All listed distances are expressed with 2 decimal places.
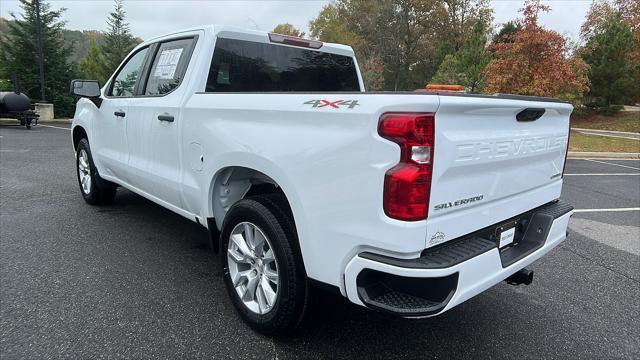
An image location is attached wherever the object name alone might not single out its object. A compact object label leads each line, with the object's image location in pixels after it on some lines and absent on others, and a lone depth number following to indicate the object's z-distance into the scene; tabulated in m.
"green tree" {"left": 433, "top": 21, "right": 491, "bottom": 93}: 25.16
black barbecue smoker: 15.62
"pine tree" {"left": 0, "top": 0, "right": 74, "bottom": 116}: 22.67
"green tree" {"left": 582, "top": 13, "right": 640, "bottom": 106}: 28.09
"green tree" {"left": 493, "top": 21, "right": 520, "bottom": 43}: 40.13
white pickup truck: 1.92
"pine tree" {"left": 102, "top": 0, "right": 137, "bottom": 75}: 33.65
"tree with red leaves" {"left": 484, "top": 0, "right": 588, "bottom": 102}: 16.61
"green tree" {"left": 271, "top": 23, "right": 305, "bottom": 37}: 45.16
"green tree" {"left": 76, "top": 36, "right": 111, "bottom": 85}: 32.71
